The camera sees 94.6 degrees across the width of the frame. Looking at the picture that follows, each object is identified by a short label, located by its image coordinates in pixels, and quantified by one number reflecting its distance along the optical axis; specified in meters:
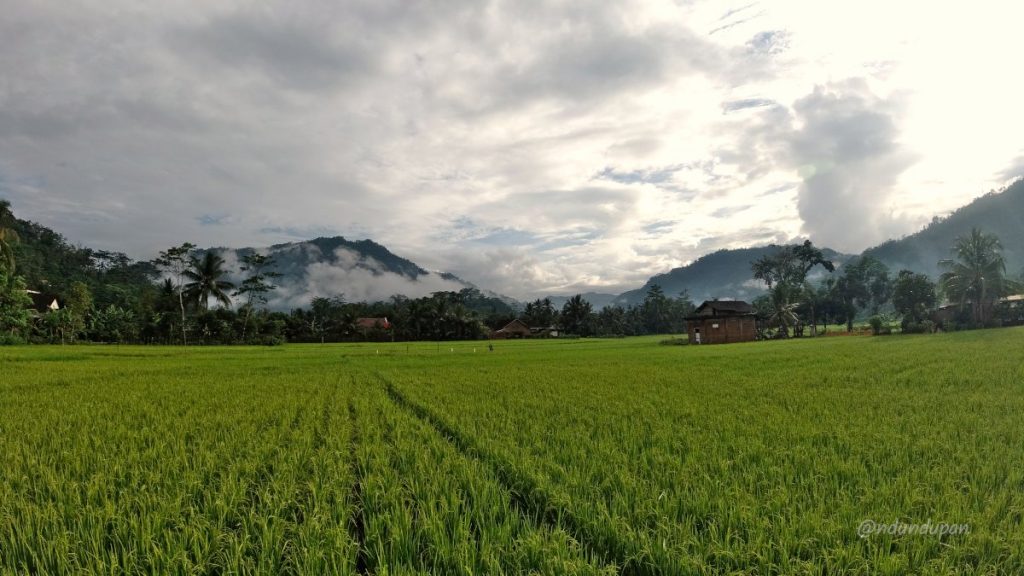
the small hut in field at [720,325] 49.75
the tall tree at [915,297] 49.75
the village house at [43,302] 55.53
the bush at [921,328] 42.75
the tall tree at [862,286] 76.50
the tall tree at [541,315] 95.62
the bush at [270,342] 56.09
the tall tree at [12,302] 34.88
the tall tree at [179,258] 55.28
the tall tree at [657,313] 95.71
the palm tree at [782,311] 55.88
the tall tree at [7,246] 31.73
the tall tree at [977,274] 40.66
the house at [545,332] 92.28
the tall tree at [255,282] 62.00
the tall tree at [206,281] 53.97
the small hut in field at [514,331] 86.50
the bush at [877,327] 44.41
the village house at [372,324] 71.56
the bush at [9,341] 37.34
